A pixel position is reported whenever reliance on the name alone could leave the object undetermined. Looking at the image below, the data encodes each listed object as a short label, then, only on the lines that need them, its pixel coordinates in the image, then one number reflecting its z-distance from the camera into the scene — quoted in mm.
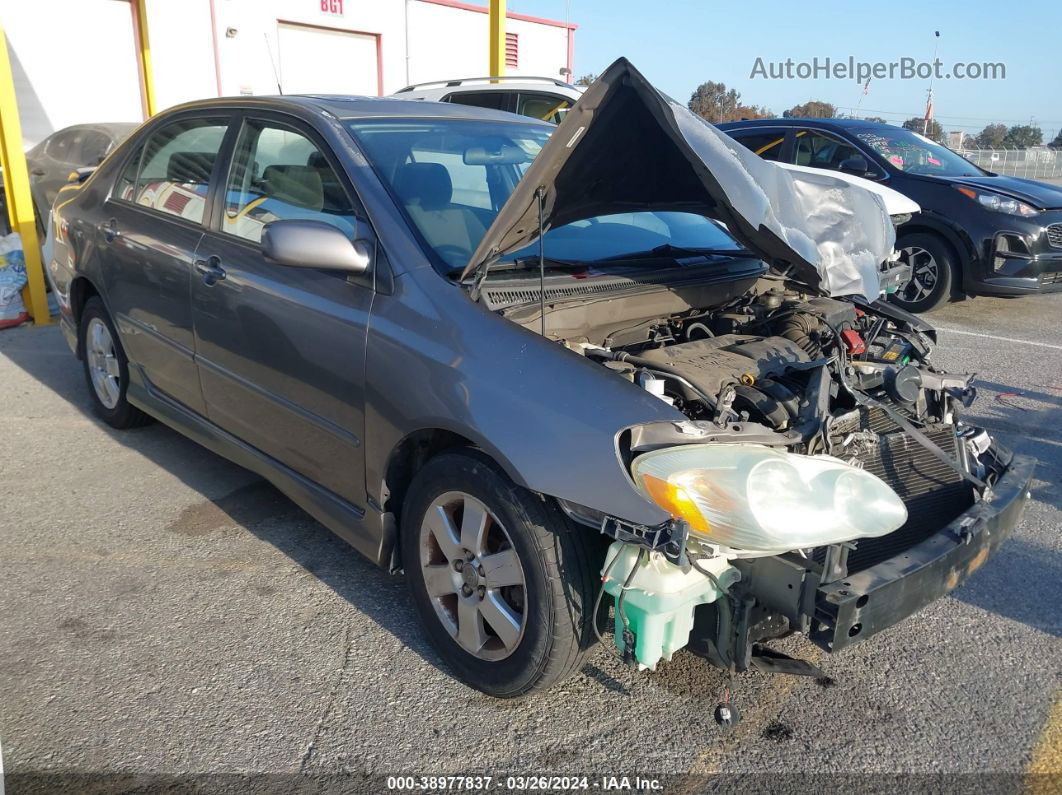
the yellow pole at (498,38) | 8906
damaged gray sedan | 2289
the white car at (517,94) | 9570
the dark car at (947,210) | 7664
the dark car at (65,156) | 9969
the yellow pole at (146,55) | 9641
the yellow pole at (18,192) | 7082
